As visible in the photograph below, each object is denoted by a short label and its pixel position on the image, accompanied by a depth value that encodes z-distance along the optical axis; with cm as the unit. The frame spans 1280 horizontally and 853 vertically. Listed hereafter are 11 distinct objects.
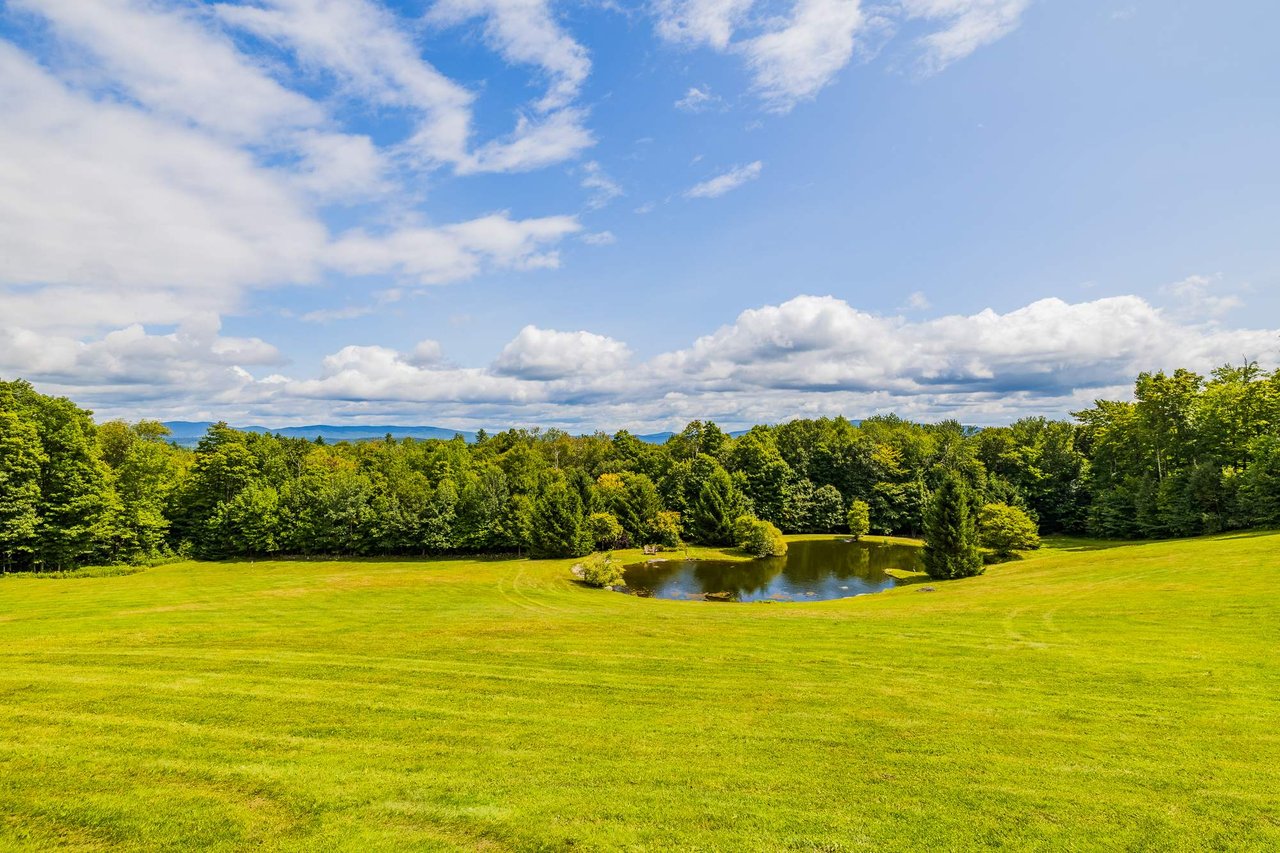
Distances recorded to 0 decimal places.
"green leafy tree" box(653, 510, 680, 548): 6788
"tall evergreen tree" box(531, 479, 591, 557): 5944
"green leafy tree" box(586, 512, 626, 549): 6456
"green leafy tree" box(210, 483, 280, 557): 6016
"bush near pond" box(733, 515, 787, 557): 6269
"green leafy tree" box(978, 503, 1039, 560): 5025
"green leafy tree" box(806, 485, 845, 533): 7881
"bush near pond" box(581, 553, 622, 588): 4703
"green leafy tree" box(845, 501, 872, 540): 7219
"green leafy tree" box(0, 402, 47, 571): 4369
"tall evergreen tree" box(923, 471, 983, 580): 4178
